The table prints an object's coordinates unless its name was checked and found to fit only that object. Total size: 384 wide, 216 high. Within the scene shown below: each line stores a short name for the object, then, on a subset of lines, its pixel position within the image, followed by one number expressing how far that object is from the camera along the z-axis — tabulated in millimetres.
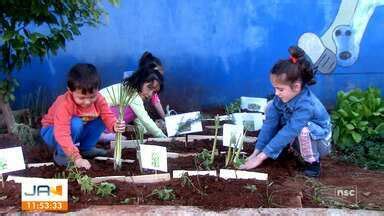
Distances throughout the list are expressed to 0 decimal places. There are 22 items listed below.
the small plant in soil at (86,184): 3408
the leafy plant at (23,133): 4598
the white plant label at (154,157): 3607
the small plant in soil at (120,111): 3805
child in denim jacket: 3844
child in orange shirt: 3812
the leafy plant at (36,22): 4039
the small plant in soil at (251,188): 3490
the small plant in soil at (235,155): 3872
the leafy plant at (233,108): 5245
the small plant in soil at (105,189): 3409
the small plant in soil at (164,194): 3396
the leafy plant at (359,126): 4637
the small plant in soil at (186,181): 3510
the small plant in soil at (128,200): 3346
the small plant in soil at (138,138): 3876
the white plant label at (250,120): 4629
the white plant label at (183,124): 4449
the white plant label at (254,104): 5117
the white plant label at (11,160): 3543
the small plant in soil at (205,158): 3908
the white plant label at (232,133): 4035
